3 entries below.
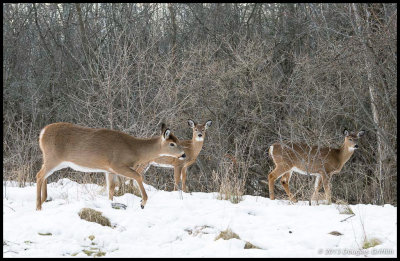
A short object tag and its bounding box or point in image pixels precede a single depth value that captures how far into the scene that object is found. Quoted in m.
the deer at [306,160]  22.34
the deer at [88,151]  16.20
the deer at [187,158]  23.98
